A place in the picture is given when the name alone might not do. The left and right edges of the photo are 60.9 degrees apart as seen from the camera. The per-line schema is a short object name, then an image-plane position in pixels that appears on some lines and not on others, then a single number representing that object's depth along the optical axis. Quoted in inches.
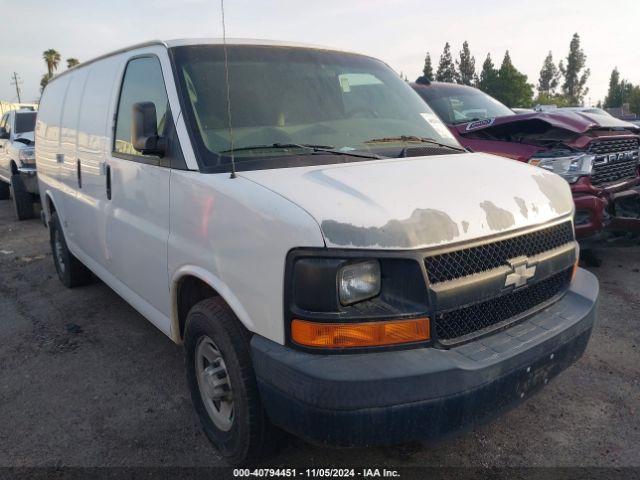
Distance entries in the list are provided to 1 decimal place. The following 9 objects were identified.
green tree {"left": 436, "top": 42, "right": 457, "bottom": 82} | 3329.2
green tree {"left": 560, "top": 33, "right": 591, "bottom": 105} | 3777.1
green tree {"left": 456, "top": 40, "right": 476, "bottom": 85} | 3383.4
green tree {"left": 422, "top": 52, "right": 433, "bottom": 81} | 3397.4
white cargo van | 80.2
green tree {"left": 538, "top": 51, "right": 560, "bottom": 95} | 4232.3
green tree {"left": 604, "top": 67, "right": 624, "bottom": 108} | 3693.4
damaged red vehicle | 205.3
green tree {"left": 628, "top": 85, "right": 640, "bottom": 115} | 3270.2
